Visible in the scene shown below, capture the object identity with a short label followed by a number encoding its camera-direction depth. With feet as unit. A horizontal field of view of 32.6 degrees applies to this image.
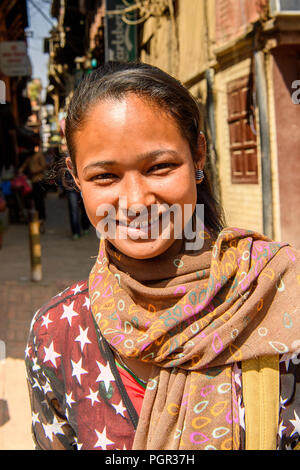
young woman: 3.68
